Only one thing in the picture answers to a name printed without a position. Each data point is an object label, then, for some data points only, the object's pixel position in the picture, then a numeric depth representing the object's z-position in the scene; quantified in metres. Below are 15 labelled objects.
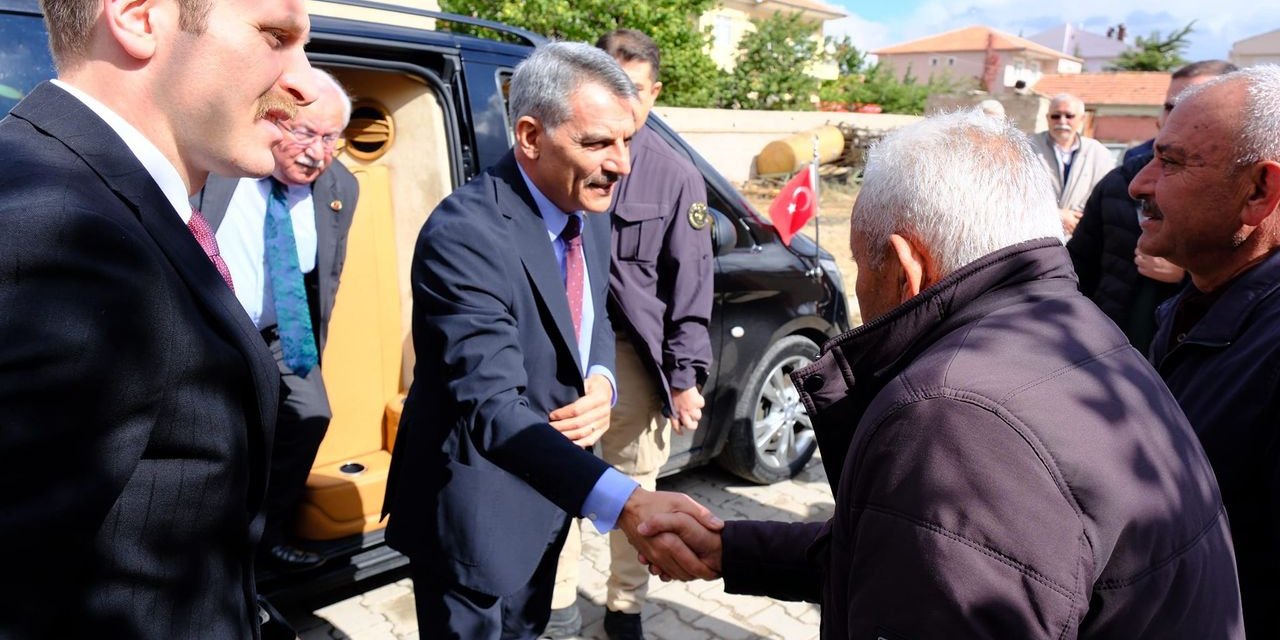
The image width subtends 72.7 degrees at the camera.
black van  3.39
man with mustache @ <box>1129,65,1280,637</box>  1.78
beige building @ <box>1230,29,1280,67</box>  58.00
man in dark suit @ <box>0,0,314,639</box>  1.03
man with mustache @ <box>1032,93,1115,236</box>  5.80
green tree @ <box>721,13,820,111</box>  24.98
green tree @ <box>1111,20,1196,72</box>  50.97
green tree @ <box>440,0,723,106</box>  17.34
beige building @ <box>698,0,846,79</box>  36.28
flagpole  4.80
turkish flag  4.86
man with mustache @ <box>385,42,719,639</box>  2.25
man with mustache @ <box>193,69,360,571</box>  3.12
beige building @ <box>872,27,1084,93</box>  61.16
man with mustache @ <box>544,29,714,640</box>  3.38
